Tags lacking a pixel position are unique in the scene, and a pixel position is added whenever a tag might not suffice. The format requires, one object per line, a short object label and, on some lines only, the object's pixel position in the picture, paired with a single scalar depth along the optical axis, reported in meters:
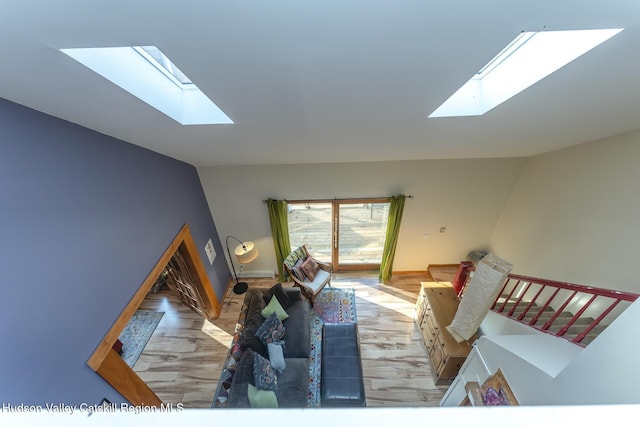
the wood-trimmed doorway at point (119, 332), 1.90
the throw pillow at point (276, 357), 2.69
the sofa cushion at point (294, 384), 2.50
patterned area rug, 3.08
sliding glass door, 4.09
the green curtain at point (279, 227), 3.87
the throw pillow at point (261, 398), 2.25
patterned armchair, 3.81
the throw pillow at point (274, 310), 3.18
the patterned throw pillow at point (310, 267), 3.97
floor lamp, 3.76
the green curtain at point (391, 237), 3.82
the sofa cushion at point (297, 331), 2.97
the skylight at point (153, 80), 0.95
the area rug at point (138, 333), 3.29
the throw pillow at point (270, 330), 2.90
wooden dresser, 2.68
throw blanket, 2.32
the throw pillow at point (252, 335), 2.76
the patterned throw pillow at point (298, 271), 3.81
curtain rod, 3.80
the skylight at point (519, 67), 0.95
